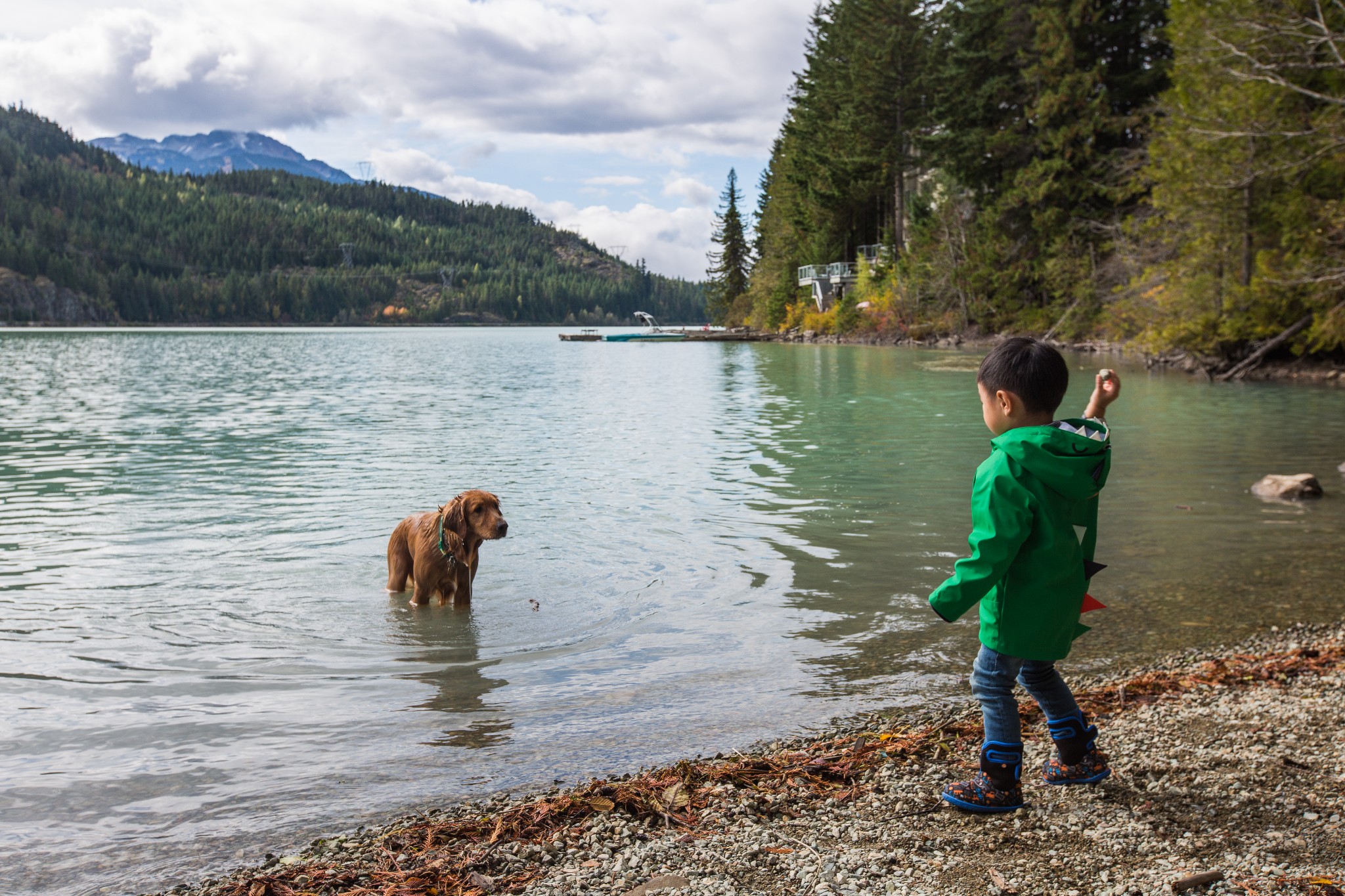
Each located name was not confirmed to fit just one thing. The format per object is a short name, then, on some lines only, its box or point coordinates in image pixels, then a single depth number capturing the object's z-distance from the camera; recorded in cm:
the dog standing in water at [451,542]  760
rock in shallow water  1278
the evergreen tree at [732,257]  10794
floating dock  8438
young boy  379
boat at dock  9800
